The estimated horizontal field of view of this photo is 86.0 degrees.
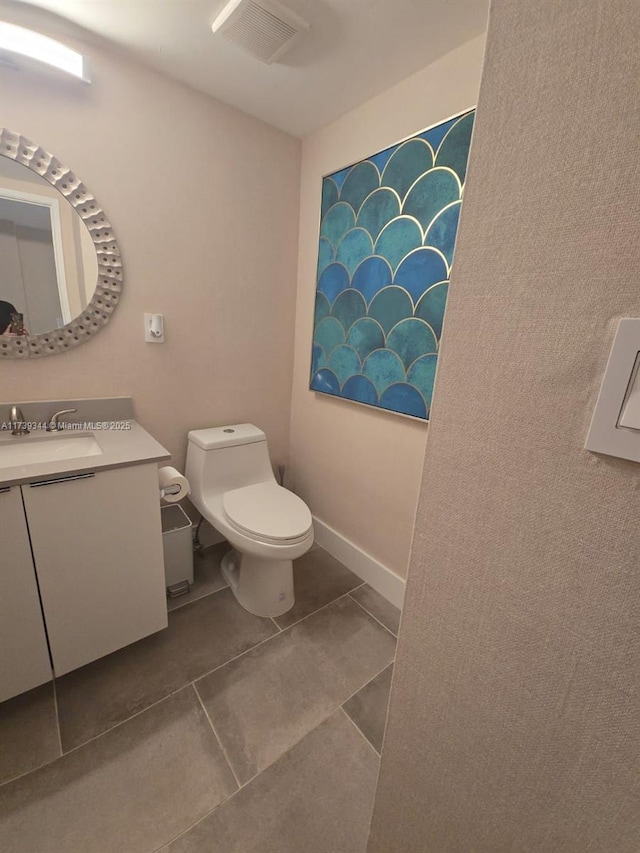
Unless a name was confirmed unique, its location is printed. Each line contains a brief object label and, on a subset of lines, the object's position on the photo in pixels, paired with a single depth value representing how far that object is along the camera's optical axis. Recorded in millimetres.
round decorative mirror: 1217
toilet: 1408
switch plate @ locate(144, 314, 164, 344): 1553
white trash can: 1600
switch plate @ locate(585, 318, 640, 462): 334
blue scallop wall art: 1266
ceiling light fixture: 1073
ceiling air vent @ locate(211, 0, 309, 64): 1045
